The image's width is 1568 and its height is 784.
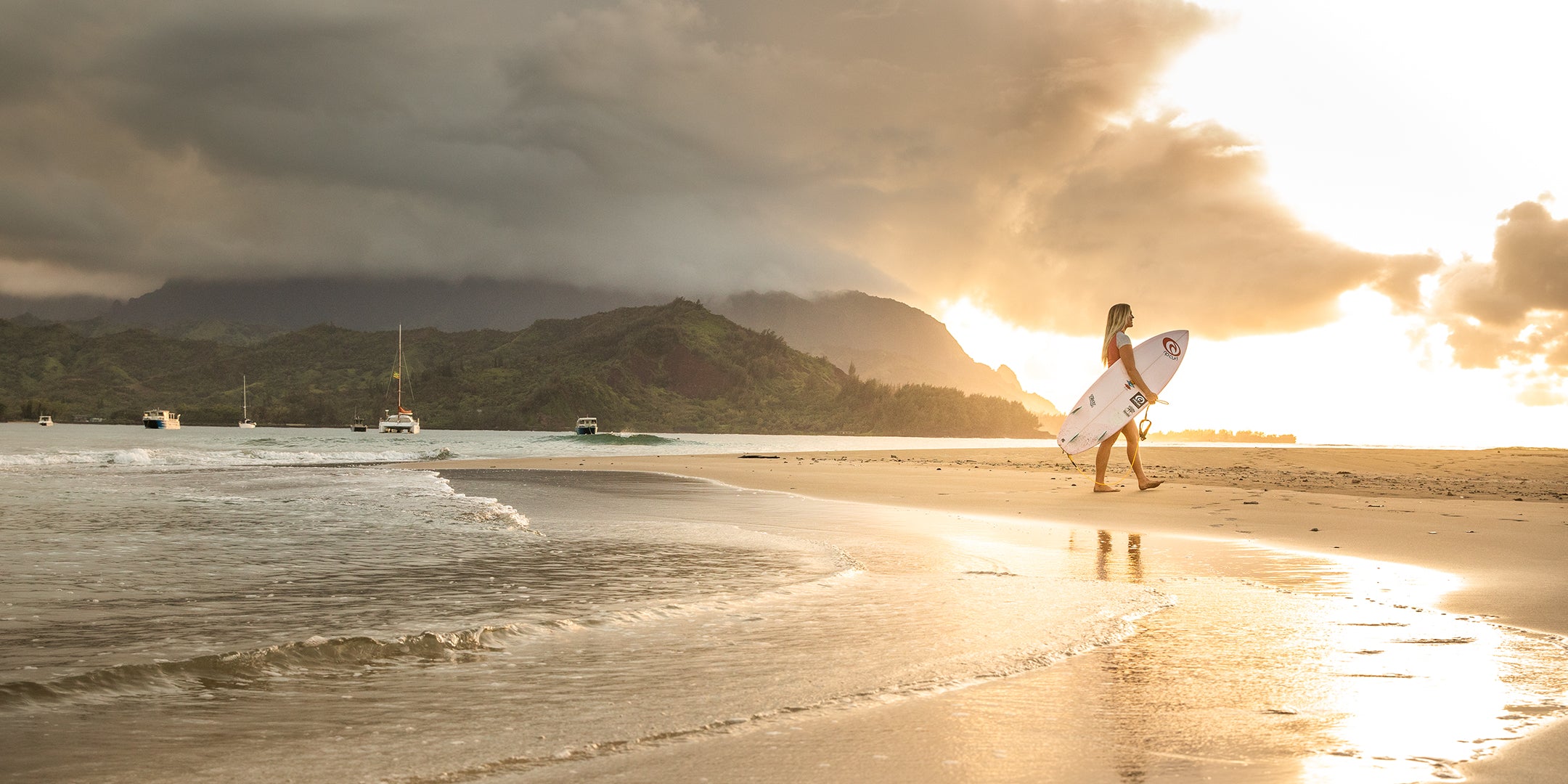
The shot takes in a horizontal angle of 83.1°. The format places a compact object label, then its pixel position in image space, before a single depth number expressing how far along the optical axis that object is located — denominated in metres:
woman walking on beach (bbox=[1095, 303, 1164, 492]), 16.19
